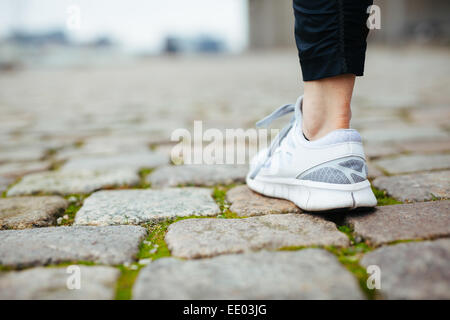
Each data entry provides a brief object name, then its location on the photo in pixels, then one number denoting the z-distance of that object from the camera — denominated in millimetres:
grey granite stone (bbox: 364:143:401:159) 1189
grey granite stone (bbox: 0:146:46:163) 1267
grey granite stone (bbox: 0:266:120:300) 720
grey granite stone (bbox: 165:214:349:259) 795
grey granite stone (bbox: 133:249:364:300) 717
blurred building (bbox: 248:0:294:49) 22931
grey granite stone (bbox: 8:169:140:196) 1046
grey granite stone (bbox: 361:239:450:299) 705
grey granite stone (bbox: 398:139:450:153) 1191
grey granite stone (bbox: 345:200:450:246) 797
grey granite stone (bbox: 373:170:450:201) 925
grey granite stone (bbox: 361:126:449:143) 1325
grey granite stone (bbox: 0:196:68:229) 893
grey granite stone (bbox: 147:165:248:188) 1074
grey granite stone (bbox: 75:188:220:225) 902
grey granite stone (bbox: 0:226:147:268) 781
